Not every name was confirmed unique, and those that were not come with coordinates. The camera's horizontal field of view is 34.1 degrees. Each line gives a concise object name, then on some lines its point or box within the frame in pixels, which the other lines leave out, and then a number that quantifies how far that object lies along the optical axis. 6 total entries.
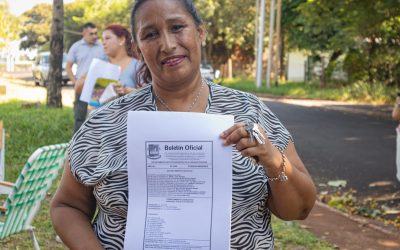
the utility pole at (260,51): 29.75
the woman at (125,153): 1.90
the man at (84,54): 8.98
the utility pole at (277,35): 30.22
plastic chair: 4.20
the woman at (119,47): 6.32
